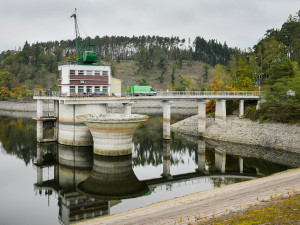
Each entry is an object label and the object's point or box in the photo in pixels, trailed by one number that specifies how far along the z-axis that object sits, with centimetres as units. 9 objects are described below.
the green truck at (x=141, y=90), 6289
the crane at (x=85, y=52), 4744
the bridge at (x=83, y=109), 4306
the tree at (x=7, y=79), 12812
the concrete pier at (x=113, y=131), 3566
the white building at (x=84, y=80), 4638
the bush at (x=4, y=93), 12031
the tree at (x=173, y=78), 14538
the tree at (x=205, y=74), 15482
